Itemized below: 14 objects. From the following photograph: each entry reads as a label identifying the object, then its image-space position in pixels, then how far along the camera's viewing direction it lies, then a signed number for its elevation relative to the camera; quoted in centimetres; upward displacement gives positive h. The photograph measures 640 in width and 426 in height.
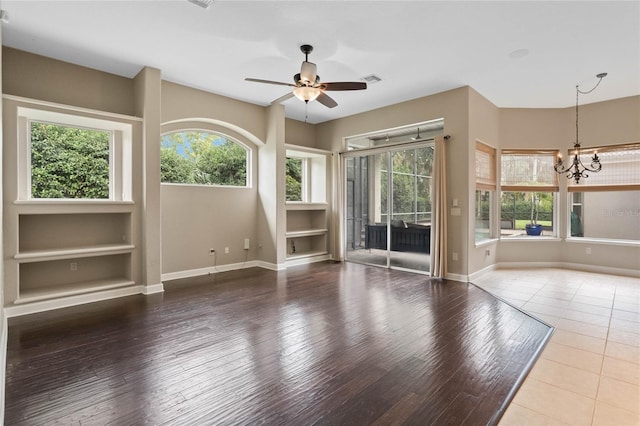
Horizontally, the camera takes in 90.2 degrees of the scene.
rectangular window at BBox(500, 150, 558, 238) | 642 +41
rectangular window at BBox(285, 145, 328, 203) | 727 +85
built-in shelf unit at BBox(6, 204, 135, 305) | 387 -47
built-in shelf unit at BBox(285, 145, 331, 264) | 705 -1
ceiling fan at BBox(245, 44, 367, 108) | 365 +151
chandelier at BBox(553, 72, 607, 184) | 576 +85
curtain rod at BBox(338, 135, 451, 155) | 565 +129
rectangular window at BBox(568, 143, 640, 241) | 570 +24
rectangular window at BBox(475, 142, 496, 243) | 578 +41
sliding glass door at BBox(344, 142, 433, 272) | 599 +11
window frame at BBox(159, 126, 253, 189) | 546 +128
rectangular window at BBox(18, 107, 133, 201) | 411 +80
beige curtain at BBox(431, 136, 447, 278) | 543 +3
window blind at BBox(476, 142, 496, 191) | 576 +84
